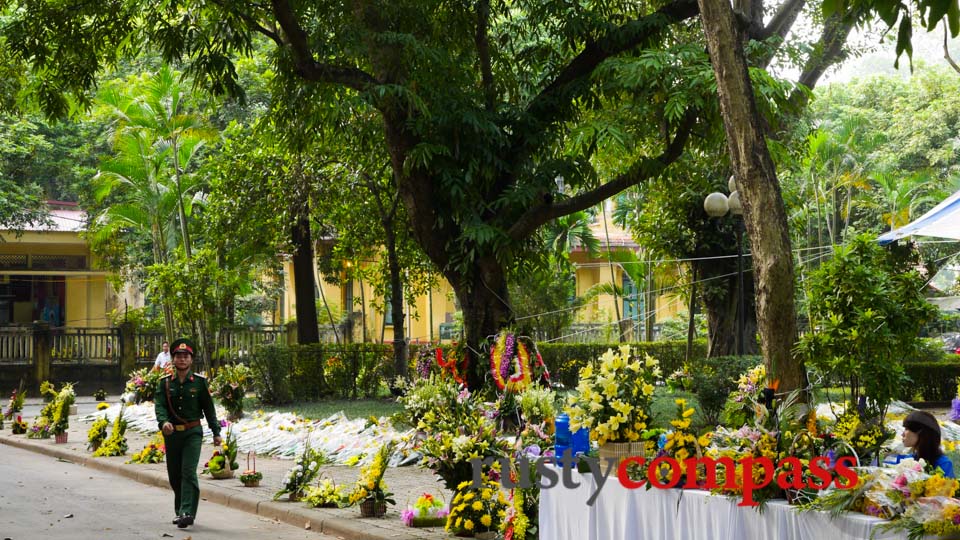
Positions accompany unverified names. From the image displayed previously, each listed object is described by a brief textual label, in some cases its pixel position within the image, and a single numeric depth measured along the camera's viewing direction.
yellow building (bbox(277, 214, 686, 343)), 42.25
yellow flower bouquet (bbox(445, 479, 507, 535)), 9.61
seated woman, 7.29
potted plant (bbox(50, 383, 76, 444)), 20.31
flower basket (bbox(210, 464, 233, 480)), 14.74
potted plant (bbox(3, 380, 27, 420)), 24.58
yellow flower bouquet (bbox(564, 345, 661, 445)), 7.68
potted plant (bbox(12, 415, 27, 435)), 22.30
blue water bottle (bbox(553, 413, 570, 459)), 8.30
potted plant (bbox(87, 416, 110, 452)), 18.50
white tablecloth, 5.98
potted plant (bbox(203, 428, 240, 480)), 14.73
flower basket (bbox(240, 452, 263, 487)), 13.75
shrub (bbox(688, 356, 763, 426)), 16.84
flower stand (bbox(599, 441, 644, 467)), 7.49
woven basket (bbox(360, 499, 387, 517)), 11.22
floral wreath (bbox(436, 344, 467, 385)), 17.58
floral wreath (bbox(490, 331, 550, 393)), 16.52
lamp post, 18.98
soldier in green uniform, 11.10
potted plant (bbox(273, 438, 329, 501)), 12.48
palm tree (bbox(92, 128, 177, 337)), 29.86
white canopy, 11.14
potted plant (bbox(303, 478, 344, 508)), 11.92
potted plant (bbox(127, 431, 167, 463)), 16.75
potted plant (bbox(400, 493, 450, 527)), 10.48
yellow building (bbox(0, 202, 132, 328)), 39.25
